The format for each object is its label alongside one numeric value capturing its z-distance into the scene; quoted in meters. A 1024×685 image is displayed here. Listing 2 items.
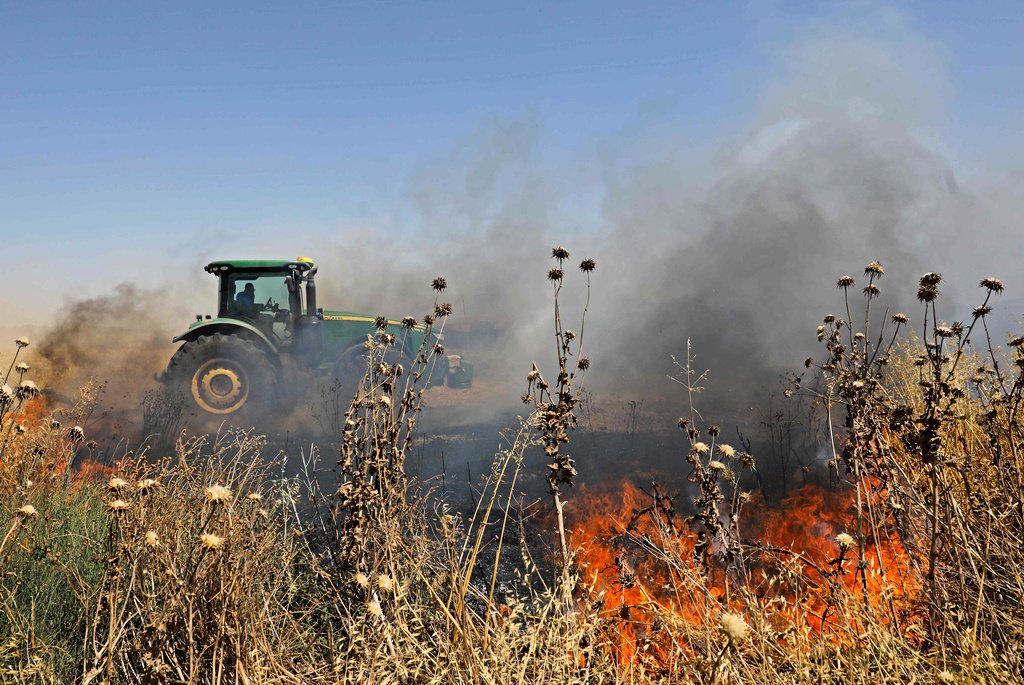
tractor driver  10.95
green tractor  10.38
